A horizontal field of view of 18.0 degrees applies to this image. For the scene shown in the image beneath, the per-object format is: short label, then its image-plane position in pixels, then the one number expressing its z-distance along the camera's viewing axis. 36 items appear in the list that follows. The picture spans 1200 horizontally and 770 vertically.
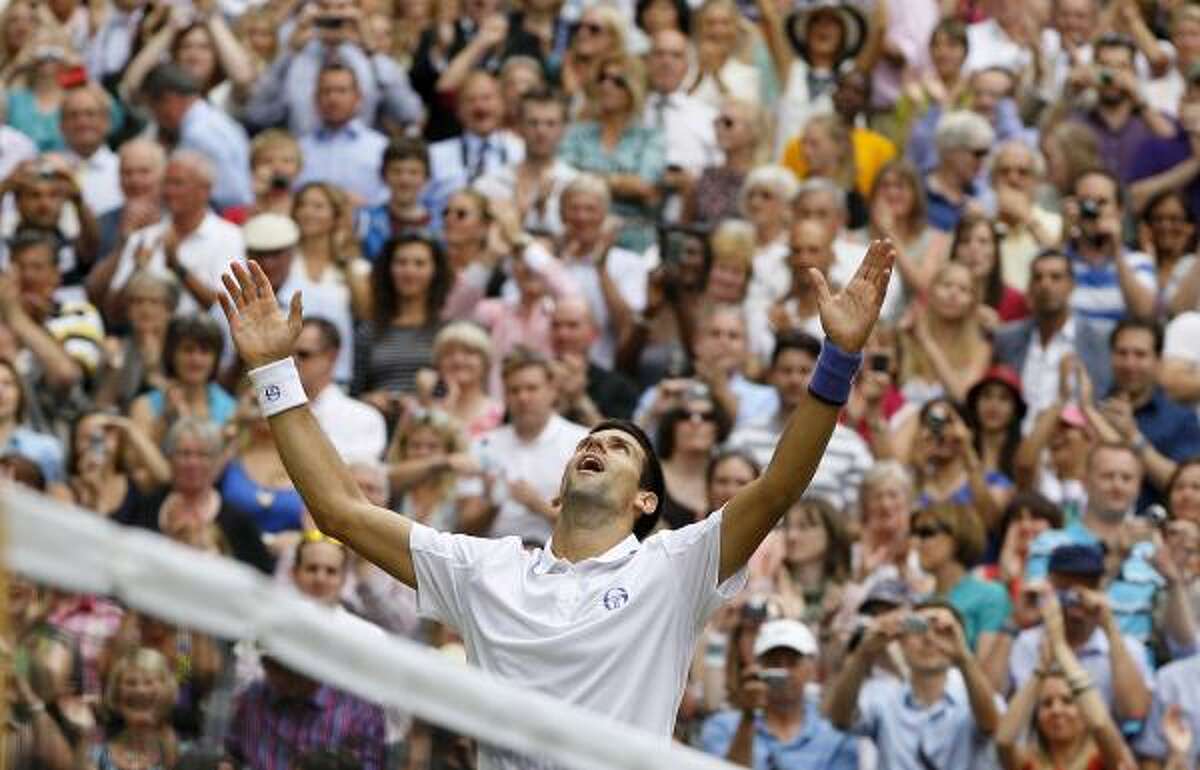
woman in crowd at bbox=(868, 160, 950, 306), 17.95
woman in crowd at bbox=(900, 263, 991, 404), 16.94
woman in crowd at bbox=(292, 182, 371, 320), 17.27
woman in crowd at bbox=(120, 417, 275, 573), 15.23
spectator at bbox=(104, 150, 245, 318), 17.23
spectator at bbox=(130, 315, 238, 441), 16.28
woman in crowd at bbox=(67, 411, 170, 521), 15.62
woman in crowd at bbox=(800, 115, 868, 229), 18.72
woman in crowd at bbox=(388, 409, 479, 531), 15.58
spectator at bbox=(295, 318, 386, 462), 16.00
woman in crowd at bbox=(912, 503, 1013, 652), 14.80
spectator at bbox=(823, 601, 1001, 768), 13.82
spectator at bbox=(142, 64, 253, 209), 18.48
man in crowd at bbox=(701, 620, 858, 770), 13.74
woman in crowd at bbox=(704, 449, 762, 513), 15.26
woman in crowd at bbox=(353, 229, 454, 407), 17.00
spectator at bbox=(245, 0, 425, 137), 19.25
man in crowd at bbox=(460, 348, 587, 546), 15.44
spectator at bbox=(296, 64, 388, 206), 18.72
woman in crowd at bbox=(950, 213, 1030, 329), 17.42
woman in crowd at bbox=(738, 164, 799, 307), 17.48
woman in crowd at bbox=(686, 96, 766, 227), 18.31
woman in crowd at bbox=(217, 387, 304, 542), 15.45
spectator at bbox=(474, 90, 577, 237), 18.33
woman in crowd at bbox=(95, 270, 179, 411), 16.52
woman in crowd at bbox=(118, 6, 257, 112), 19.42
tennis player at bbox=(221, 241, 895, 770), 9.20
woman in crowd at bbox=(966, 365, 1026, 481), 16.41
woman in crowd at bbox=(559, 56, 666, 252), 18.62
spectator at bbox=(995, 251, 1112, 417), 17.17
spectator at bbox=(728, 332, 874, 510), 15.80
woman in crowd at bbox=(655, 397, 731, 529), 15.73
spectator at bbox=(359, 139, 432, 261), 18.17
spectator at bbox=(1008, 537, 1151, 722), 14.06
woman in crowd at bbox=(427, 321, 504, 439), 16.31
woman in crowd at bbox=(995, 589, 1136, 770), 13.60
